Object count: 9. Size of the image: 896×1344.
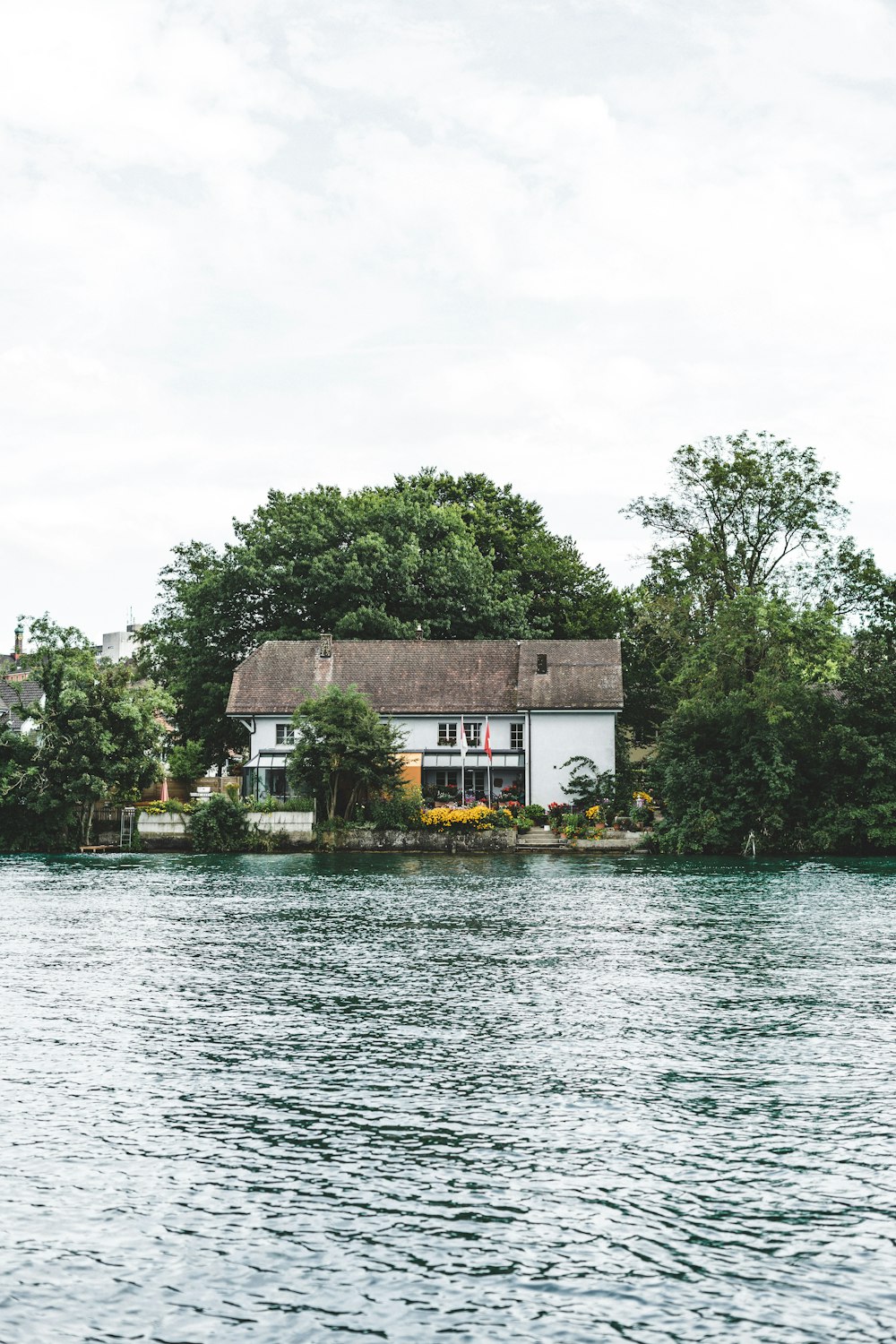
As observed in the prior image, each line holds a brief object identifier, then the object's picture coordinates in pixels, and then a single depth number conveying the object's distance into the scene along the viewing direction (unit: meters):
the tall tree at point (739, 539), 60.25
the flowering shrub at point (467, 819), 53.59
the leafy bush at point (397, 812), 54.00
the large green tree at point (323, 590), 65.69
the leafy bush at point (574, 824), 53.59
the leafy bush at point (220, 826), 53.78
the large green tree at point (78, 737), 54.41
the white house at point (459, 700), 60.31
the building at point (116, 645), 134.95
